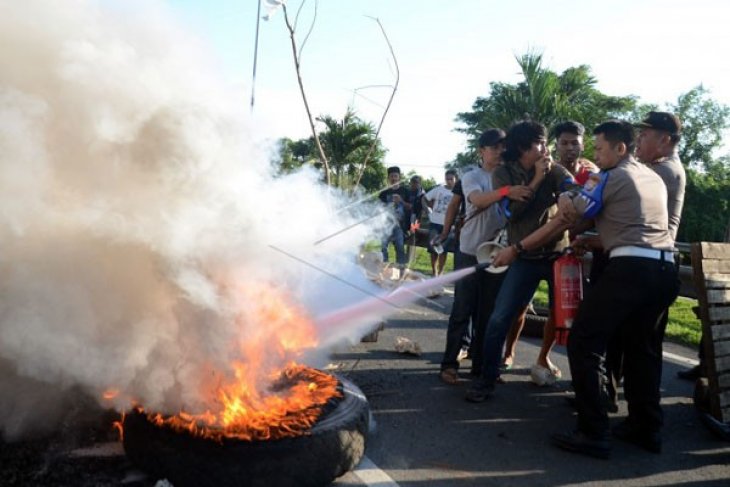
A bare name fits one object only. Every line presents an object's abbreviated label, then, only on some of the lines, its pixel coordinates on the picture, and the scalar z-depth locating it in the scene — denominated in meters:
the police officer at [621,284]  3.40
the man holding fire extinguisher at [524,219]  4.22
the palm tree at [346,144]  10.23
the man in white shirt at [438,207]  9.97
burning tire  2.63
